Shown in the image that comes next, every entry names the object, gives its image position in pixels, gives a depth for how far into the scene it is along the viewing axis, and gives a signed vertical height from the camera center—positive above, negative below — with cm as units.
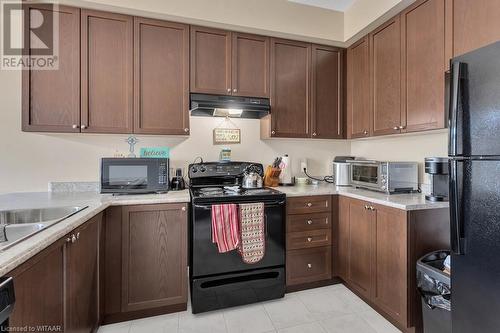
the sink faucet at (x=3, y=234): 117 -34
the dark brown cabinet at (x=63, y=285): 86 -52
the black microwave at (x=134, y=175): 196 -8
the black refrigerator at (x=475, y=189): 102 -10
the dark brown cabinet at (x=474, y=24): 138 +86
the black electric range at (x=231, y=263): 186 -77
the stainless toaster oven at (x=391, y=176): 199 -9
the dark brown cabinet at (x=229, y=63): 221 +97
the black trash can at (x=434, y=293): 134 -74
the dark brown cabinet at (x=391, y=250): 161 -62
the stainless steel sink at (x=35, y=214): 144 -30
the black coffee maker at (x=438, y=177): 170 -8
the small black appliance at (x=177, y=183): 226 -16
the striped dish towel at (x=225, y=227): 185 -47
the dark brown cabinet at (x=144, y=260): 175 -70
